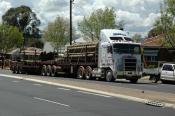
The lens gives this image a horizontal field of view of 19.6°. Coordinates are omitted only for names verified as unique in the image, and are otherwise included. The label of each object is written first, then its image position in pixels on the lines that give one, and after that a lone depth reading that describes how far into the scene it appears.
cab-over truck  40.31
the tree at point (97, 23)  83.94
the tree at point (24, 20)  148.12
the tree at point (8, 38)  107.62
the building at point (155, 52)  68.81
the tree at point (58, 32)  107.06
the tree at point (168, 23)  55.47
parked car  40.50
